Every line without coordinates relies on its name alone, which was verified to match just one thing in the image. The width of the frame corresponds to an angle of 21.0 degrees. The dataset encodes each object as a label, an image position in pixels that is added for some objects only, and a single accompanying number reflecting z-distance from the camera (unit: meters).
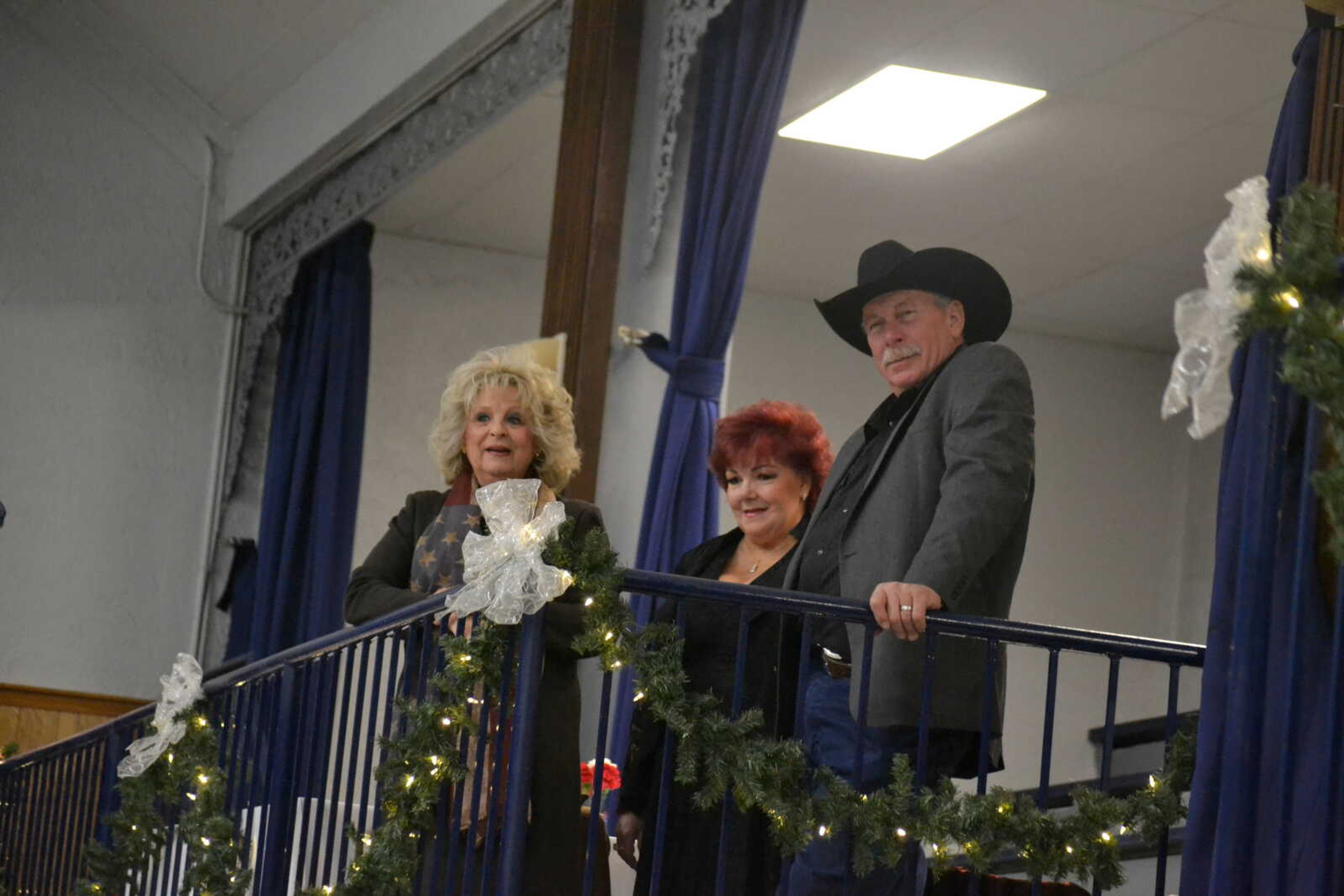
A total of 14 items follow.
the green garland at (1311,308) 4.91
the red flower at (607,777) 8.61
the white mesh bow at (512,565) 6.56
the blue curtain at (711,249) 10.67
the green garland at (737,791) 6.36
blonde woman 6.93
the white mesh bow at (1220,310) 5.06
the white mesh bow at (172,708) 9.08
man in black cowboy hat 6.53
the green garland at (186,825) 8.20
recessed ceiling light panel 14.24
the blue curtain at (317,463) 17.29
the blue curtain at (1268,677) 5.17
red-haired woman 6.86
